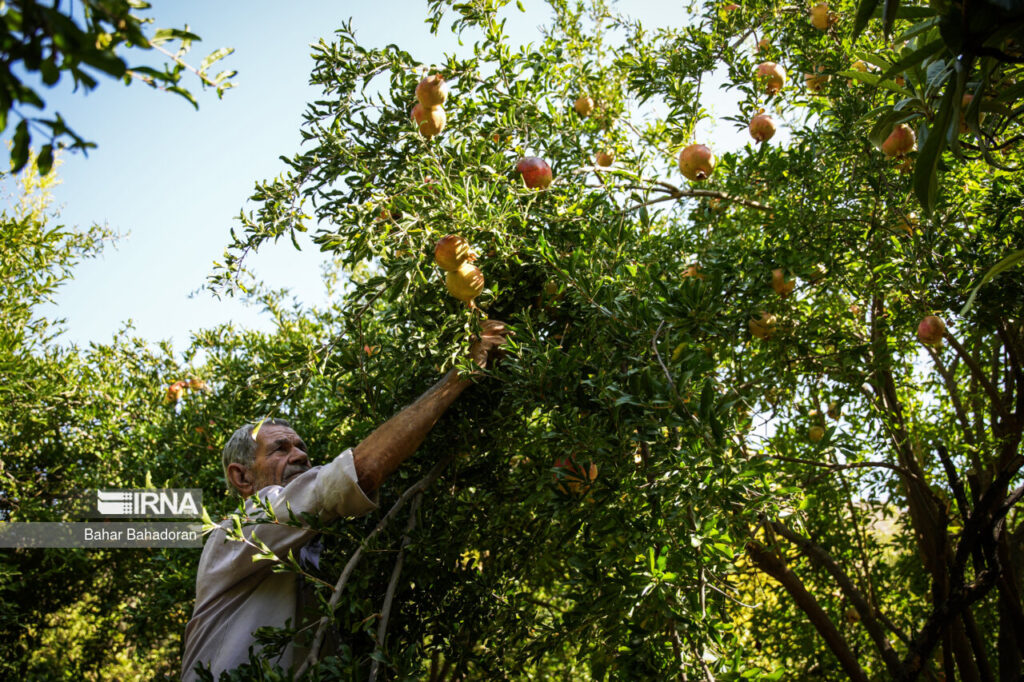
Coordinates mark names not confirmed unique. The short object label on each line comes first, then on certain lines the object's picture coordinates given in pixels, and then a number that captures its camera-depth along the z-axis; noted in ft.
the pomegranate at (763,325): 8.14
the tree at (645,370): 5.46
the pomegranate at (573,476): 5.81
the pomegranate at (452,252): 6.12
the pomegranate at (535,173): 7.30
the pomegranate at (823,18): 9.57
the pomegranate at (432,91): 7.25
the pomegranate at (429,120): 7.22
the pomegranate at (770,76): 9.86
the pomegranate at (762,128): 9.56
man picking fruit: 6.68
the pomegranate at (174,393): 14.84
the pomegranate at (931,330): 8.22
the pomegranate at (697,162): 8.86
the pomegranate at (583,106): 10.92
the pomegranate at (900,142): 7.59
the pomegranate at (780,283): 7.43
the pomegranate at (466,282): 6.33
